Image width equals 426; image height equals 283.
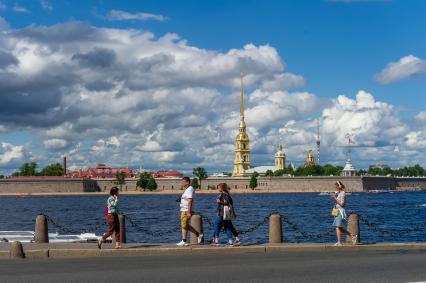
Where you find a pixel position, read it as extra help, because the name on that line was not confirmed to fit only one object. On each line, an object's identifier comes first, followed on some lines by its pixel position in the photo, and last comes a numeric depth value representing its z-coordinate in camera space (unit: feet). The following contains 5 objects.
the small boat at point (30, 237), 88.96
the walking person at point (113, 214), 62.69
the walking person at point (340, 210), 65.92
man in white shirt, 65.66
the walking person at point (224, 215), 65.82
